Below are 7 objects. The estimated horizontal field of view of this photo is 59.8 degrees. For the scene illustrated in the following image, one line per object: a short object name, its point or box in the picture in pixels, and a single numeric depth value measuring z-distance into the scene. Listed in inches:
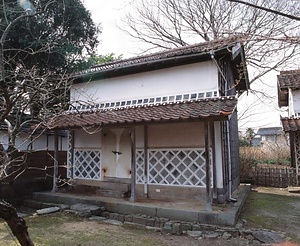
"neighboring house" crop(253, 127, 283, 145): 1792.1
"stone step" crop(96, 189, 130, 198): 352.5
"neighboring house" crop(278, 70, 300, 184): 484.7
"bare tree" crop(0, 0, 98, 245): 433.4
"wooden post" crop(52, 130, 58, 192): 378.3
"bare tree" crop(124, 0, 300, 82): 460.7
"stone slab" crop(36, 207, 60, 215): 310.5
